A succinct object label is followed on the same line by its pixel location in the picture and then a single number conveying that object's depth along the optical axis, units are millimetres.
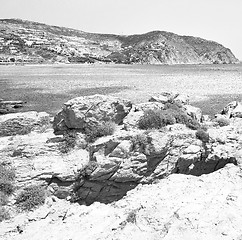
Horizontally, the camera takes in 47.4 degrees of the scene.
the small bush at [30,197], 11867
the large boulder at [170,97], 21844
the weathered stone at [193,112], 19764
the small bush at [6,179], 12312
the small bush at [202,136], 15140
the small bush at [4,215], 11266
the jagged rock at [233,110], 24538
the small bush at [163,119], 15500
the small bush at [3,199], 11739
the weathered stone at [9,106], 31973
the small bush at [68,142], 14931
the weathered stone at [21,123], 17750
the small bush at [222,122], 19558
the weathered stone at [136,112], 15816
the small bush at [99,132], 15250
